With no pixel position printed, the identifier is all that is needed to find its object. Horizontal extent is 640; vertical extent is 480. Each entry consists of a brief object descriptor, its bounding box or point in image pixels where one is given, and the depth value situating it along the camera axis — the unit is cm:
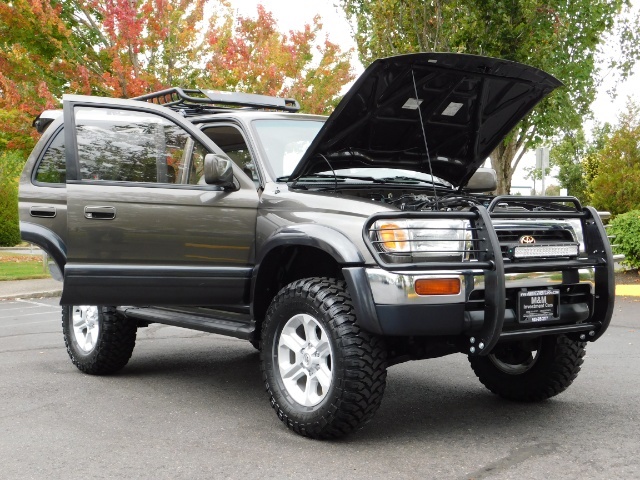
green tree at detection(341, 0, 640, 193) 1485
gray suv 442
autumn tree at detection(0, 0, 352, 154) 1444
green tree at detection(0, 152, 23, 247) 2336
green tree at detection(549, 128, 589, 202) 5284
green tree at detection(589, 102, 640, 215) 1847
